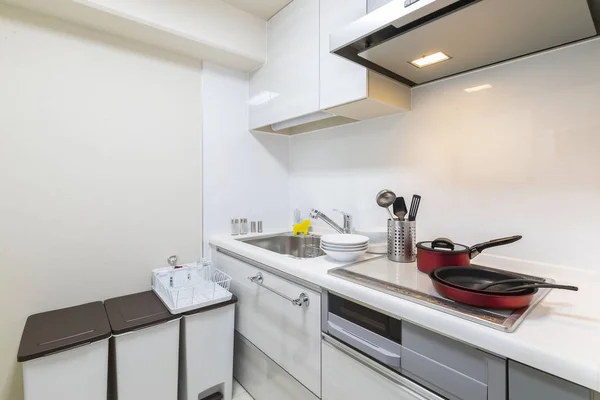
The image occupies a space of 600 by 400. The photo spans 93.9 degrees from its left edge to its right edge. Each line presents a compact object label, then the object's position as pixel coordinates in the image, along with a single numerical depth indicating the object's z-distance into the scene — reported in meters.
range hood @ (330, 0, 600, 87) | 0.77
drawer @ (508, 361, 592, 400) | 0.52
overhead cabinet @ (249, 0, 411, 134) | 1.26
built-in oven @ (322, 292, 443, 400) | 0.79
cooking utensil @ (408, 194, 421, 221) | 1.17
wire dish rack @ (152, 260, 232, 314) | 1.36
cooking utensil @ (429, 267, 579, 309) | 0.68
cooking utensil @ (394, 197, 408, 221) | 1.20
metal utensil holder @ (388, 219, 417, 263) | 1.18
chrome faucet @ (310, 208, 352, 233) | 1.65
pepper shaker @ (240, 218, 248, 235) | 1.90
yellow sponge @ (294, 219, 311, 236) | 1.89
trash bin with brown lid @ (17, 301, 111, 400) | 1.01
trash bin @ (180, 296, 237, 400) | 1.35
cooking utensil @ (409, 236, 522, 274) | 0.95
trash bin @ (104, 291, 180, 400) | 1.19
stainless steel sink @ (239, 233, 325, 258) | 1.79
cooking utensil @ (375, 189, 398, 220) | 1.23
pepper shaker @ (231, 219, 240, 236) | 1.88
